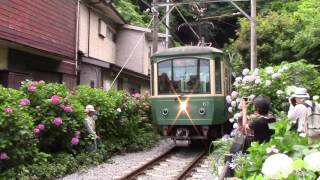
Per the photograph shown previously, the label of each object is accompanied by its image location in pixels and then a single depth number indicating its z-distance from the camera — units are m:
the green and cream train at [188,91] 13.84
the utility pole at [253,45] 18.72
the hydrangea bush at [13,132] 8.53
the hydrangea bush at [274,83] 11.34
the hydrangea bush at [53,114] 10.33
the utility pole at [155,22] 19.23
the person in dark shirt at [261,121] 5.61
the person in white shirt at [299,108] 7.44
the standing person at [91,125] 11.73
